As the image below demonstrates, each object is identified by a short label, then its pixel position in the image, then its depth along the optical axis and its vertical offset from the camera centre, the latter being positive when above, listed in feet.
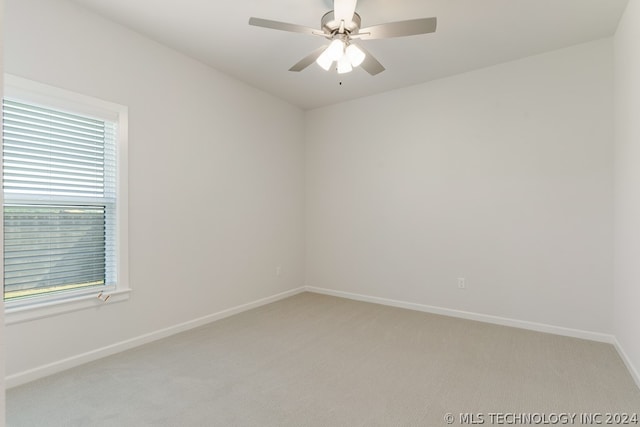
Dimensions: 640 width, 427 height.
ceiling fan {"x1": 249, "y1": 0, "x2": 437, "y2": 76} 7.15 +4.06
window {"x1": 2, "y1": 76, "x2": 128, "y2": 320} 7.68 +0.37
